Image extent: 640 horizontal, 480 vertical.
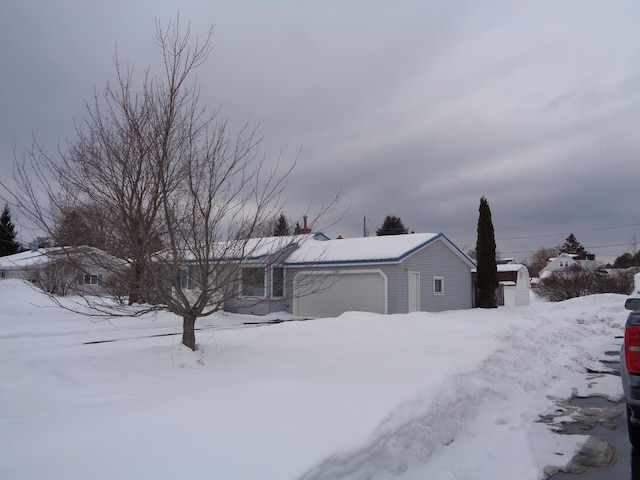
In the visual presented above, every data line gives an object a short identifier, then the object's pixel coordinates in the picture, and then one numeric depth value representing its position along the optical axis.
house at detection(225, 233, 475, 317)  20.22
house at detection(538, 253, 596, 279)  69.75
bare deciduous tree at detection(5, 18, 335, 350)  6.72
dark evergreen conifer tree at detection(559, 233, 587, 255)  91.44
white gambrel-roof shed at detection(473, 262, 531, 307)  29.83
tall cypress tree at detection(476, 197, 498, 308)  27.20
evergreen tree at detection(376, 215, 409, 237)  54.31
